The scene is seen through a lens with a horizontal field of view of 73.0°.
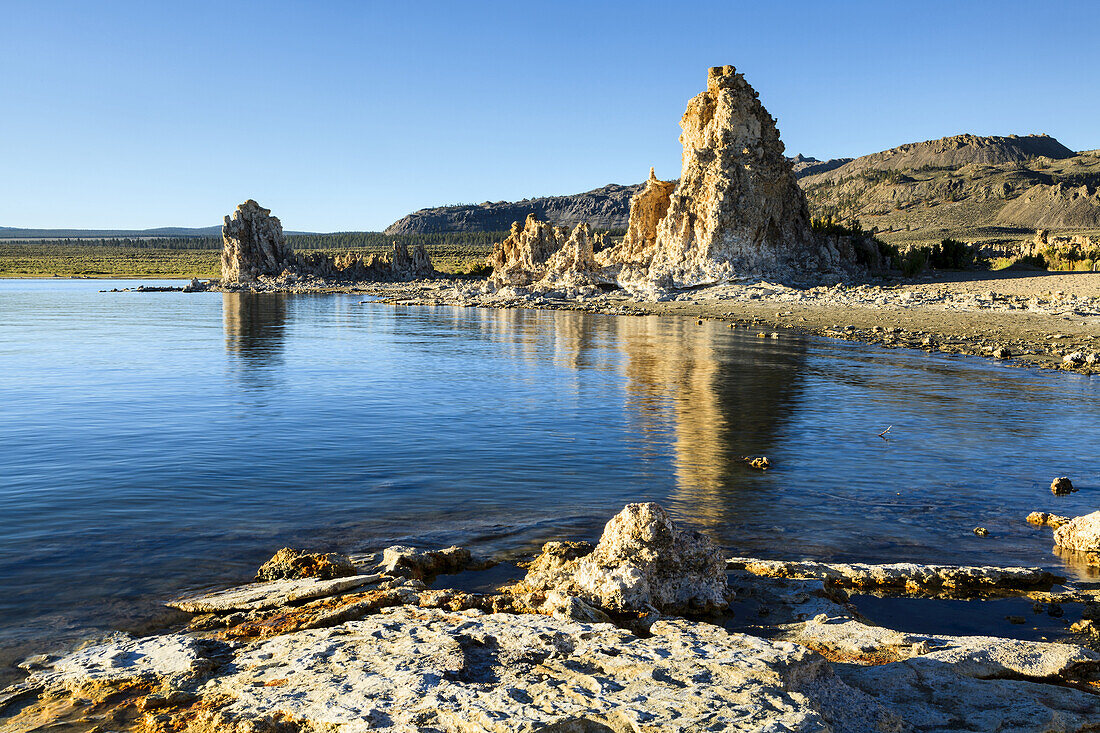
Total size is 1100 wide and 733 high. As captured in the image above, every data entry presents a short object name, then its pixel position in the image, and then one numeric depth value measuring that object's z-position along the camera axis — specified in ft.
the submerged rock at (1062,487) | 37.32
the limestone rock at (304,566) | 25.55
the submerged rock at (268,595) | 22.84
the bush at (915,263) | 191.93
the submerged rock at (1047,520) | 31.86
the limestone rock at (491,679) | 13.74
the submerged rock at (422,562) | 25.63
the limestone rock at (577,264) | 220.84
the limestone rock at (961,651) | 18.17
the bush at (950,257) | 201.16
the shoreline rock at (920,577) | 25.31
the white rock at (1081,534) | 28.43
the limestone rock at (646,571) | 21.48
